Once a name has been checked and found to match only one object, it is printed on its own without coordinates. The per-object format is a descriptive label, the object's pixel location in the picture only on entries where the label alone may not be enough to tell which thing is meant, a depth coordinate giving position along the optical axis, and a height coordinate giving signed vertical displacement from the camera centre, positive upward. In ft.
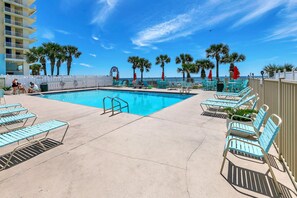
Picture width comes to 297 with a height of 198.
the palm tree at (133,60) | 100.87 +21.29
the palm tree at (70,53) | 110.82 +28.89
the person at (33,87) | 50.30 +2.19
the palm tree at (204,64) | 88.48 +15.95
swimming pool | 34.68 -1.38
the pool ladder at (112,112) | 20.11 -2.40
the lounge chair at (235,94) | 27.40 -0.27
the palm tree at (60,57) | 103.22 +24.45
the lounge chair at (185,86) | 49.25 +2.18
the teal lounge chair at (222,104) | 19.39 -1.44
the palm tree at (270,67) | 85.36 +13.52
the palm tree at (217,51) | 78.02 +20.55
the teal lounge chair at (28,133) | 9.46 -2.61
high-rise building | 106.42 +43.35
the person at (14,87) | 45.16 +2.12
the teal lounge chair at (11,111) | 17.03 -1.86
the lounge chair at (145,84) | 64.78 +3.78
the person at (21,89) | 48.04 +1.66
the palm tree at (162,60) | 96.37 +20.41
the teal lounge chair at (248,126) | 9.94 -2.51
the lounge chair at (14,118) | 14.27 -2.25
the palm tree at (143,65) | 102.25 +18.57
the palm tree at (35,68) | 140.11 +23.24
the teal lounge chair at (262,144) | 6.61 -2.50
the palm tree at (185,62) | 82.80 +17.84
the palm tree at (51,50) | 98.68 +27.49
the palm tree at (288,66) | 80.02 +13.20
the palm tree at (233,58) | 80.33 +17.80
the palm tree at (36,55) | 98.43 +24.56
